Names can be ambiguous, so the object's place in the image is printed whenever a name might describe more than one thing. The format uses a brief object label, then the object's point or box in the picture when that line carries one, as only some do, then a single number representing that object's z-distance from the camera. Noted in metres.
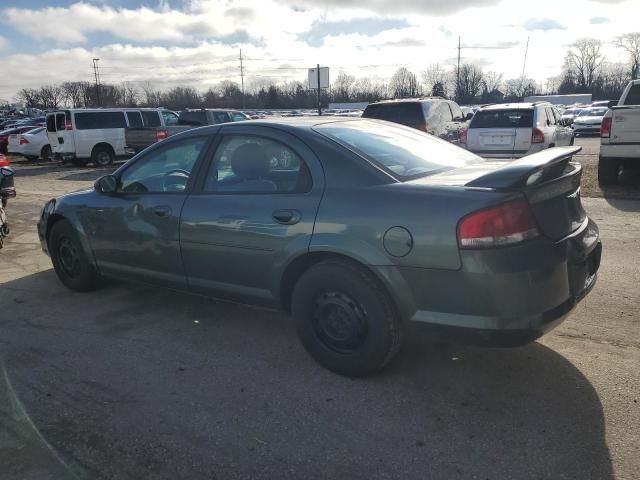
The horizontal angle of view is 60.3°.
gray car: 2.84
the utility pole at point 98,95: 88.19
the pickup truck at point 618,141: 9.27
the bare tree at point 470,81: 89.25
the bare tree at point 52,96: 107.12
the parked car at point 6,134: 26.09
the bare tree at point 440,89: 78.94
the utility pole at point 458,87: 79.31
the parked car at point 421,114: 12.22
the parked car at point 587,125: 29.00
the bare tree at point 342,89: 96.90
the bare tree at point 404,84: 92.50
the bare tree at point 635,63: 82.88
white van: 19.31
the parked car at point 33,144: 23.38
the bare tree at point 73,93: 100.06
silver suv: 11.07
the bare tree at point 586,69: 95.88
